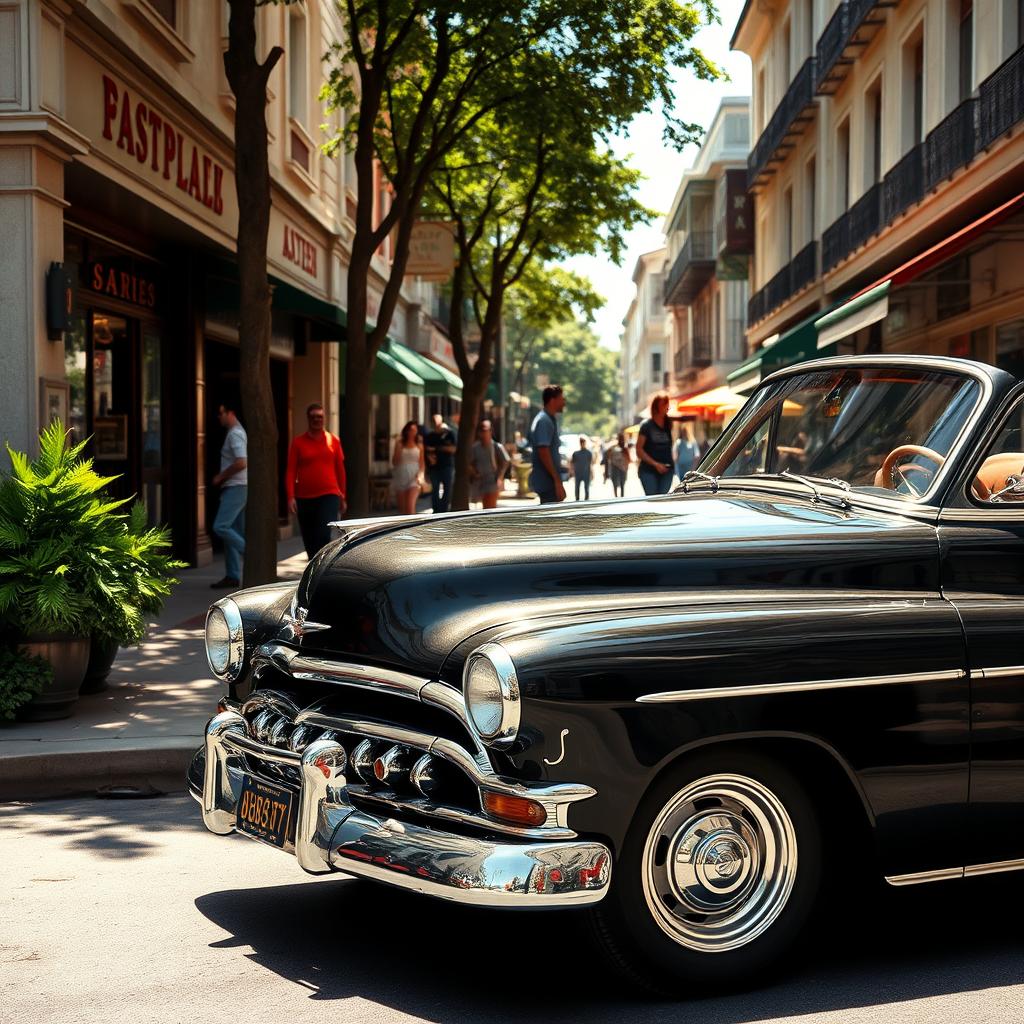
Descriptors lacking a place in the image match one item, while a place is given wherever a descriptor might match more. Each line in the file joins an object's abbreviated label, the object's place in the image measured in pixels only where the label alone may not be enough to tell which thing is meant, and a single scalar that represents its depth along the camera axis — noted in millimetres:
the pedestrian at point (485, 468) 23234
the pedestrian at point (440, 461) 23141
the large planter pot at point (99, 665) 7953
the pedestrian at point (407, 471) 20344
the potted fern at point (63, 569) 7215
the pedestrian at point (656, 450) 14555
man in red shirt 13703
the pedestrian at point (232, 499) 13789
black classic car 3682
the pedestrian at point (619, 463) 33406
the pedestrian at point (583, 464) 32219
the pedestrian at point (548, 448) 14219
